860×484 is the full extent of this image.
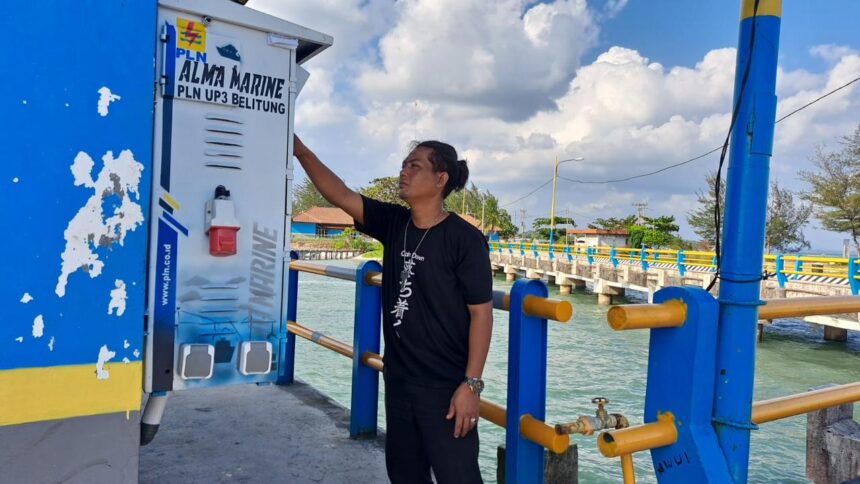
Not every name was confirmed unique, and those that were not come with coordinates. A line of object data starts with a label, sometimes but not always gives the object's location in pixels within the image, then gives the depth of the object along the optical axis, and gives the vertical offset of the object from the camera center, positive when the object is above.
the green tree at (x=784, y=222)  41.50 +1.54
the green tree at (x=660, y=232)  51.53 +0.51
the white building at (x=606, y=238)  56.59 -0.29
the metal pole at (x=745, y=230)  2.09 +0.05
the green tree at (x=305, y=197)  82.94 +3.23
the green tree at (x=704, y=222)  45.47 +1.38
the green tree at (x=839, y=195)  30.27 +2.65
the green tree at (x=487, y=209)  77.88 +2.71
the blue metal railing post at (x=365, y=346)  3.44 -0.71
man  2.09 -0.37
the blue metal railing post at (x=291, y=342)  4.59 -0.94
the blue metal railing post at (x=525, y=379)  2.21 -0.55
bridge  15.83 -1.24
